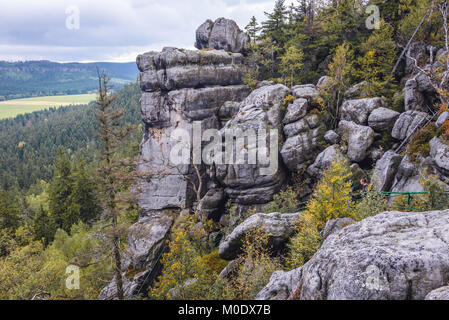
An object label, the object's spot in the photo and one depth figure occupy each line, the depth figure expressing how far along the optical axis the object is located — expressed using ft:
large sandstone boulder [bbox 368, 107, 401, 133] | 79.71
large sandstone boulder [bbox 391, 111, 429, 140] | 70.46
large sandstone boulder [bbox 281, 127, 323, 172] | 91.50
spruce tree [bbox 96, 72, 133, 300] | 51.03
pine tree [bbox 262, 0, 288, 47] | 126.41
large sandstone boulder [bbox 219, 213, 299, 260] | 55.31
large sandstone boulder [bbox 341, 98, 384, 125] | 84.53
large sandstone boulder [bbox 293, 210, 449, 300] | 21.31
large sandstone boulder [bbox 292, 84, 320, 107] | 96.94
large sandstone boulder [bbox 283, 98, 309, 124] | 94.02
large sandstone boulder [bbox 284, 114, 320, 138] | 92.63
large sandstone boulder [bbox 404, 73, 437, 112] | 74.74
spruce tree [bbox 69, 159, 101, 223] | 143.23
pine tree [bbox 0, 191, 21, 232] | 127.34
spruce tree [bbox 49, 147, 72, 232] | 144.36
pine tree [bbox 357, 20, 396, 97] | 88.74
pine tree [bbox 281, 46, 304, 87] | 108.06
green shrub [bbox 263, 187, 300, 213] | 80.60
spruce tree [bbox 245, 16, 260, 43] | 131.24
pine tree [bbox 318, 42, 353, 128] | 91.71
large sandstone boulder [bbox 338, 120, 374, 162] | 81.18
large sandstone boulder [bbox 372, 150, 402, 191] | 64.59
